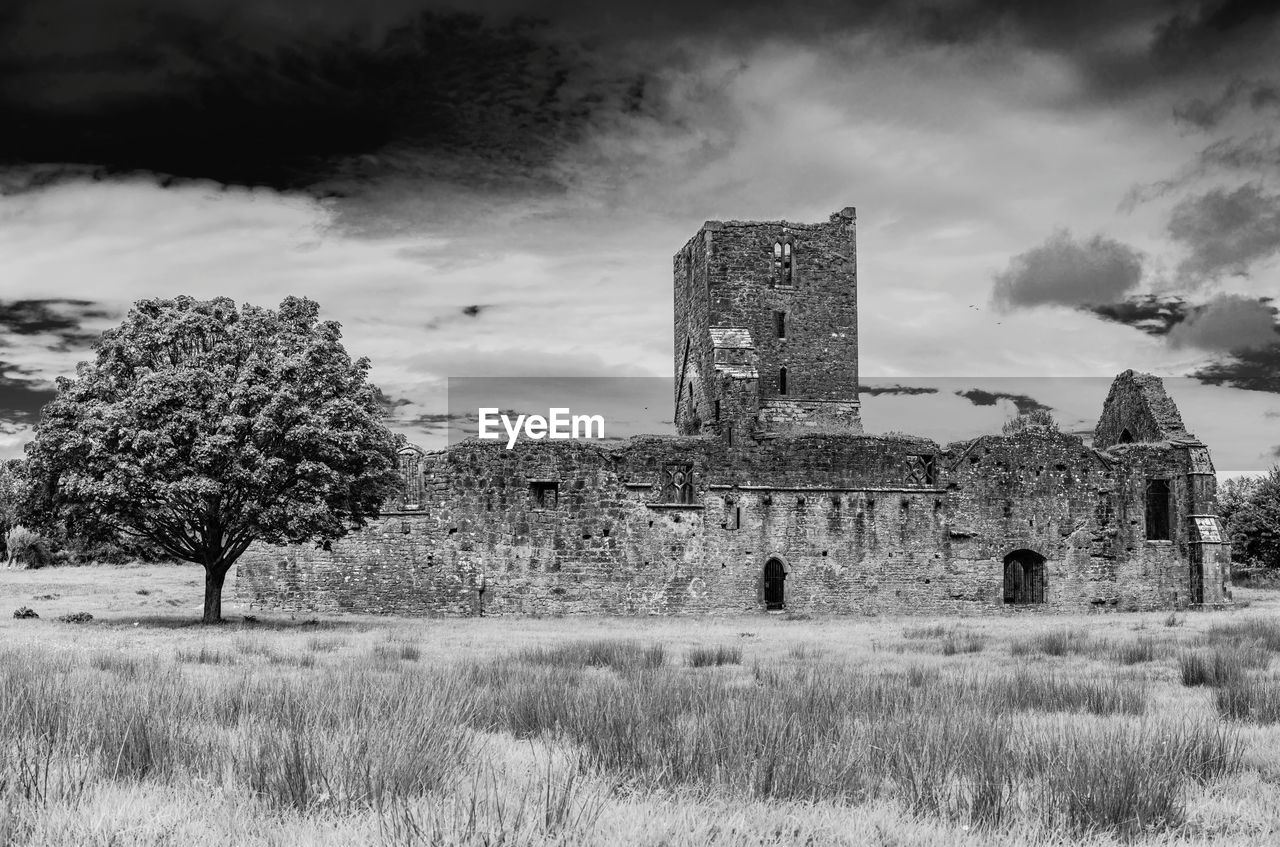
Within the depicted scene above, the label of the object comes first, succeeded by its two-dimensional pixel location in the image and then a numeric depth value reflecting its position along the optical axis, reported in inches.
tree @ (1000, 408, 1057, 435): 2355.4
